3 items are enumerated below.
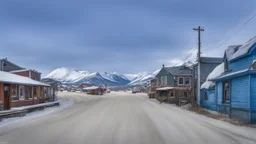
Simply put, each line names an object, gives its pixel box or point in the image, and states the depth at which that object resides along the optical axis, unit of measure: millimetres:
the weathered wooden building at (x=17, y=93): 24861
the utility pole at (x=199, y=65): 30291
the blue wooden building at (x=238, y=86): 16703
